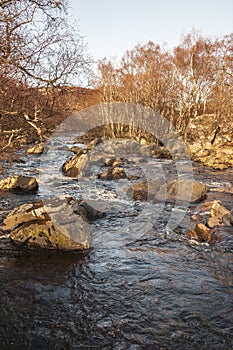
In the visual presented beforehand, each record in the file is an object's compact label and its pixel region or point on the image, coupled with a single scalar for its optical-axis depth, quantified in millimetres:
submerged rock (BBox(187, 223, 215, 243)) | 6676
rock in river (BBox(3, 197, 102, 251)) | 6172
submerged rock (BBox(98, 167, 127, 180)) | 13008
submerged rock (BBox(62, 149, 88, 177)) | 13539
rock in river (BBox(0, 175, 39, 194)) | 10352
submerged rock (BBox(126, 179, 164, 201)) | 10086
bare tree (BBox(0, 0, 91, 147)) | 4898
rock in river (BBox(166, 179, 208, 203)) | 9750
